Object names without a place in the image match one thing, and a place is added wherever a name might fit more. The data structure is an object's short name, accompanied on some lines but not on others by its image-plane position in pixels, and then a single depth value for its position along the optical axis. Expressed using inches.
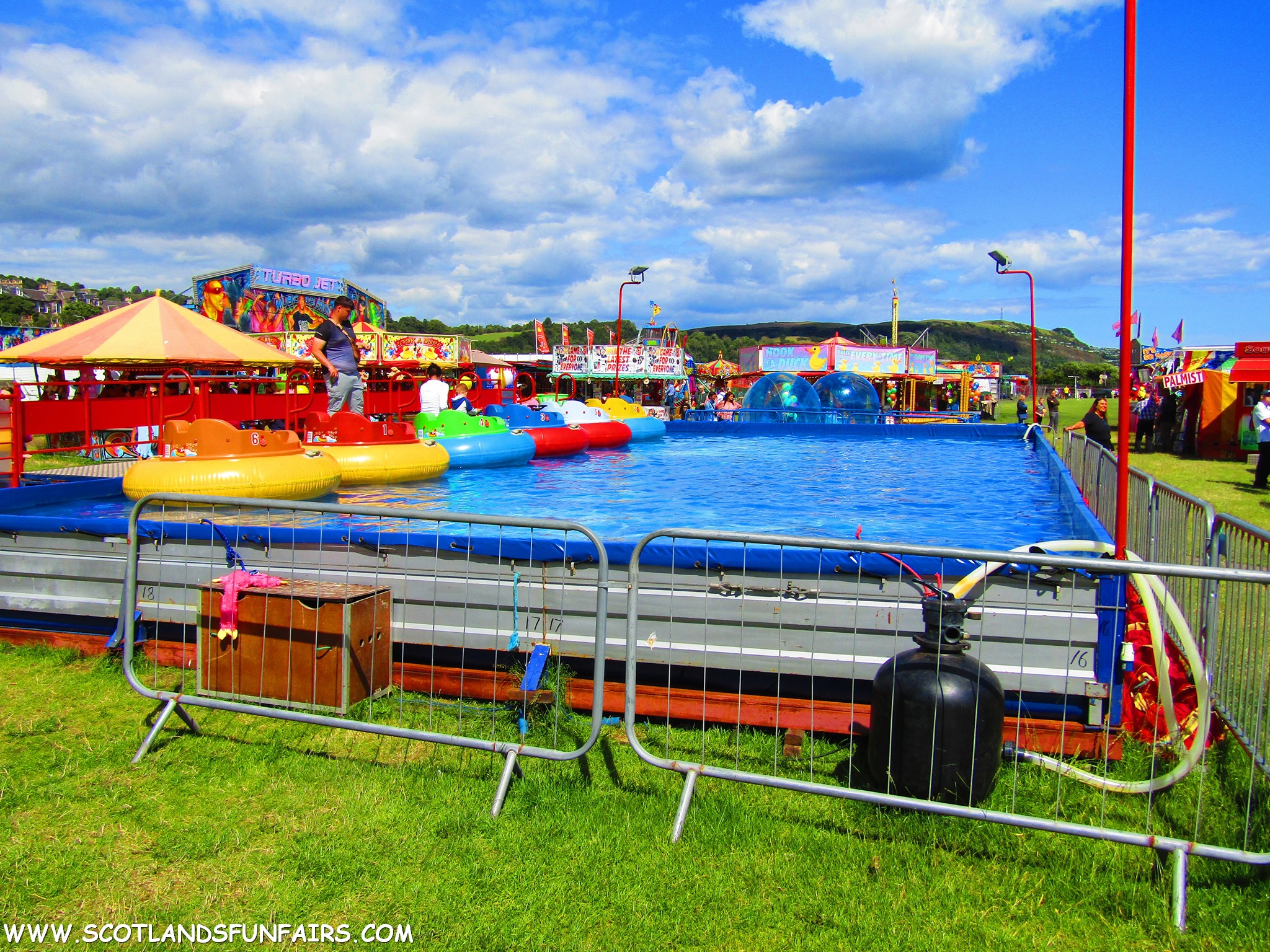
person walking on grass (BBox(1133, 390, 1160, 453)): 949.2
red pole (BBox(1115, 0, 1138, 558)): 156.3
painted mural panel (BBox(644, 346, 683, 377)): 1496.1
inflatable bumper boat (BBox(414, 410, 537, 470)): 546.6
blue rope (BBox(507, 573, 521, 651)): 180.4
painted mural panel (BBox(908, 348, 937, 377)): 1780.3
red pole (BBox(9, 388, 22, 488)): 344.2
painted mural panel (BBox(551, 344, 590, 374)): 1497.3
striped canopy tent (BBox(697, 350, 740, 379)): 2193.3
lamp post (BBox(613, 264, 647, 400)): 1266.0
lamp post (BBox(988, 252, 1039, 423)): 976.9
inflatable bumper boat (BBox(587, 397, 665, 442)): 898.1
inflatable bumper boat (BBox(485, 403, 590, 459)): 647.1
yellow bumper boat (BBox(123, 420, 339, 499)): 319.3
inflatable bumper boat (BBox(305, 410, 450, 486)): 421.7
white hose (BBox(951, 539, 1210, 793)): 131.3
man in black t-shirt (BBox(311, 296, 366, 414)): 392.2
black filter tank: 135.7
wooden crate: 167.8
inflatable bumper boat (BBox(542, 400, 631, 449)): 741.9
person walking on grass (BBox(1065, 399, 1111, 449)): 501.7
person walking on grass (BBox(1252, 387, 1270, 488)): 558.3
